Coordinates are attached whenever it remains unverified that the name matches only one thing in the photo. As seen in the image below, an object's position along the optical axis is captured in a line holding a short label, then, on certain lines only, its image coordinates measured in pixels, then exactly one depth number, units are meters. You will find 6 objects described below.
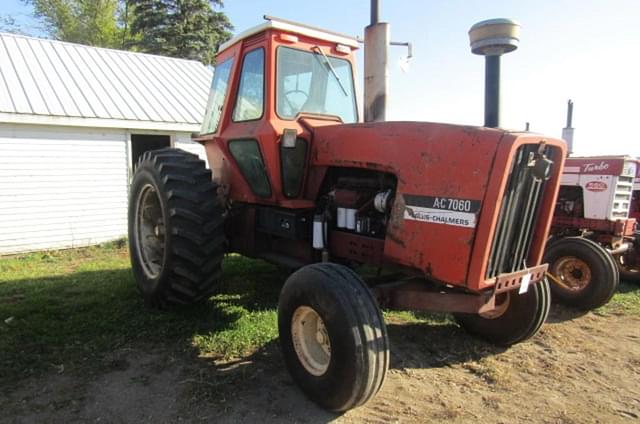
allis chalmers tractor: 2.77
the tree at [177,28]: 22.39
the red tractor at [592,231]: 5.15
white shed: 8.09
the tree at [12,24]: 25.22
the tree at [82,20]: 27.62
